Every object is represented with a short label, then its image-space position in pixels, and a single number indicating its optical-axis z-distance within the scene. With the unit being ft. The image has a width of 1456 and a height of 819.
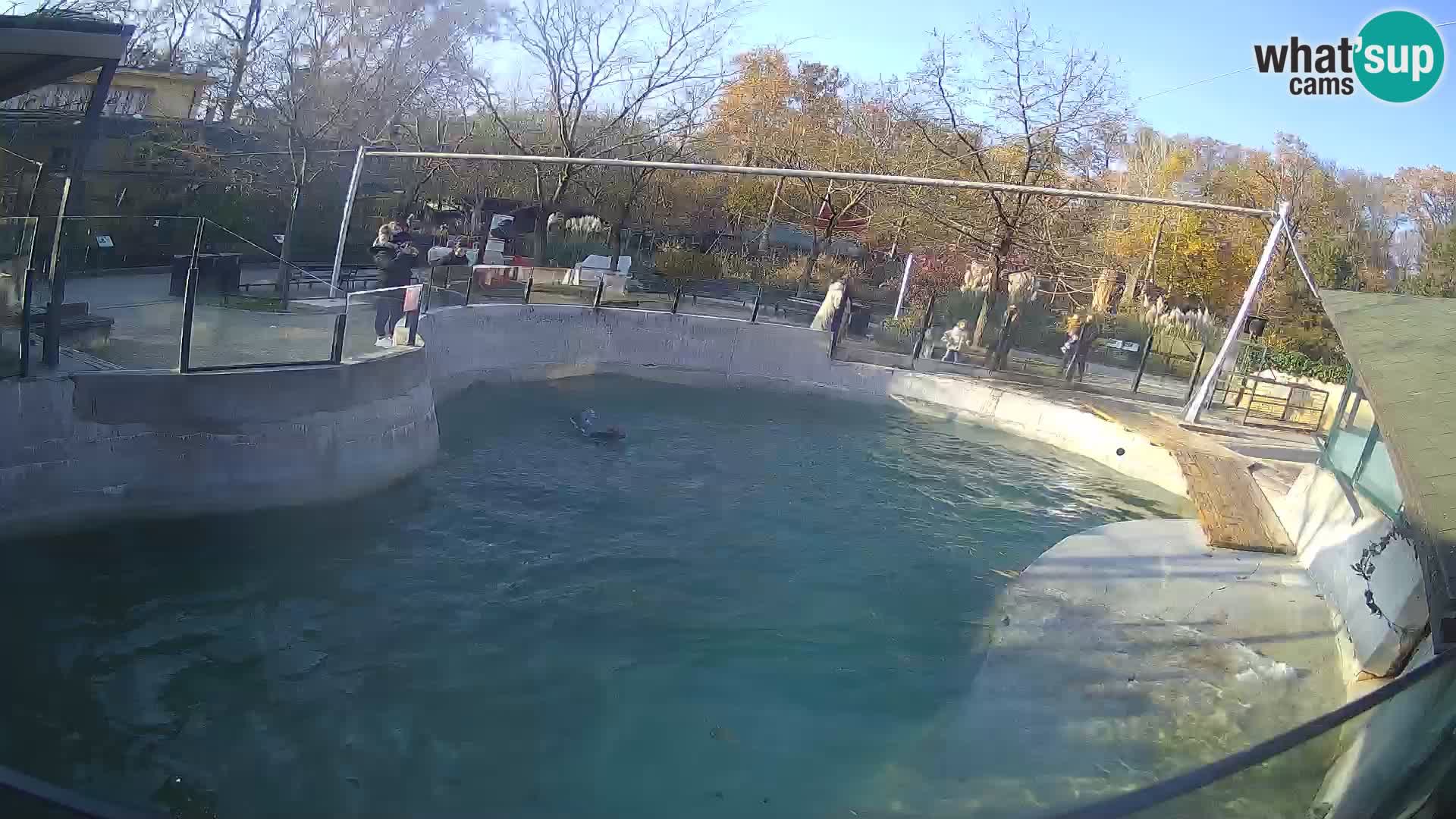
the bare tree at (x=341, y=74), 71.15
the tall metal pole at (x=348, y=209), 48.24
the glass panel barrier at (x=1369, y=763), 12.12
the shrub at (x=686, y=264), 88.63
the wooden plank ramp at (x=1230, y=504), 38.88
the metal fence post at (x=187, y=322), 34.06
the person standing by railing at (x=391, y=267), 42.98
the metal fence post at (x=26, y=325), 30.96
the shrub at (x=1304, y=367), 77.97
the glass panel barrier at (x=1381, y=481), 28.99
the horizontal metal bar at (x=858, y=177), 30.73
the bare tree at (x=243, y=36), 76.89
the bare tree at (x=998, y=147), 74.18
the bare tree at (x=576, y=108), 88.48
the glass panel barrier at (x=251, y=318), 34.99
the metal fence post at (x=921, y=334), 70.64
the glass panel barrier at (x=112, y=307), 33.09
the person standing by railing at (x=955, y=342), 71.61
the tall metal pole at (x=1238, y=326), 52.24
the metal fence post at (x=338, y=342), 38.45
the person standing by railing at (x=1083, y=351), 68.54
